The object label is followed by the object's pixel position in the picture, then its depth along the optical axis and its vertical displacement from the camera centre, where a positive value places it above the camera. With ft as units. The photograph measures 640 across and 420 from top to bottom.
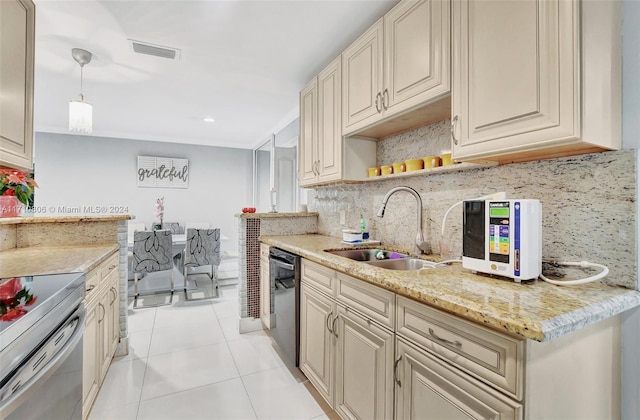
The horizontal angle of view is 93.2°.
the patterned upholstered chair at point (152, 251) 12.12 -1.77
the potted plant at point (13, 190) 6.75 +0.41
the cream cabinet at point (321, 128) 7.73 +2.24
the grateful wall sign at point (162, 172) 17.99 +2.18
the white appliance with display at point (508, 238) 3.62 -0.39
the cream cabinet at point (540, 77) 3.21 +1.53
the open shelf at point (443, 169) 4.84 +0.69
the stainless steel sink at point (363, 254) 6.73 -1.06
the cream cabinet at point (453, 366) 2.63 -1.69
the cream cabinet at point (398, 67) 4.80 +2.64
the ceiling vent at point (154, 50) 7.83 +4.23
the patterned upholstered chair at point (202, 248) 13.39 -1.82
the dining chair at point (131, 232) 14.22 -1.33
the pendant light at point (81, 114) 8.47 +2.73
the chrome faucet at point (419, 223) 5.99 -0.31
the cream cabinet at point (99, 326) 5.23 -2.39
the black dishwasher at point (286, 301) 6.97 -2.29
